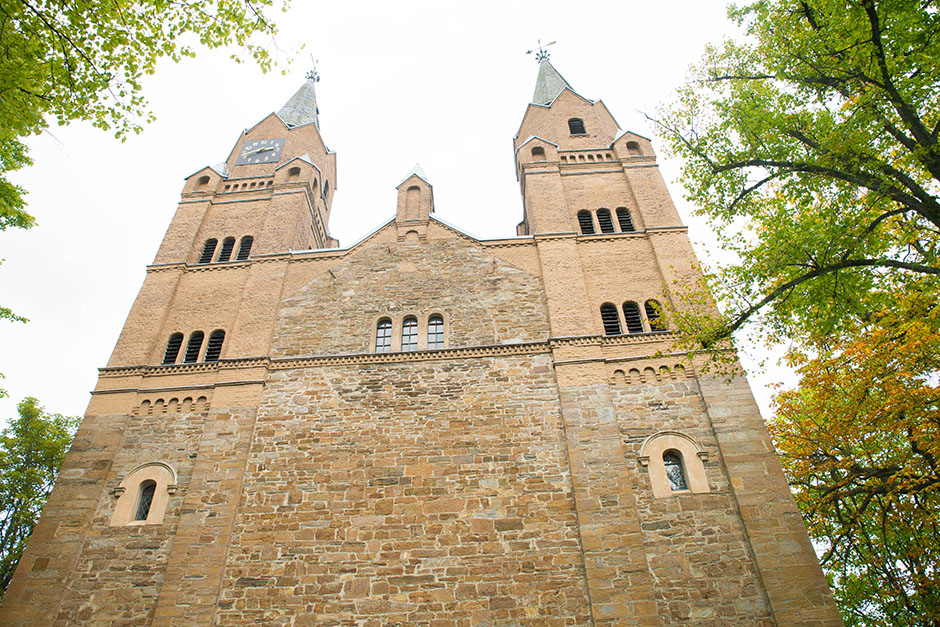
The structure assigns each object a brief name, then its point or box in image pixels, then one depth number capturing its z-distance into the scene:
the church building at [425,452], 11.02
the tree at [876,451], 10.16
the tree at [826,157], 9.37
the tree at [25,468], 19.48
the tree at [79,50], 8.11
